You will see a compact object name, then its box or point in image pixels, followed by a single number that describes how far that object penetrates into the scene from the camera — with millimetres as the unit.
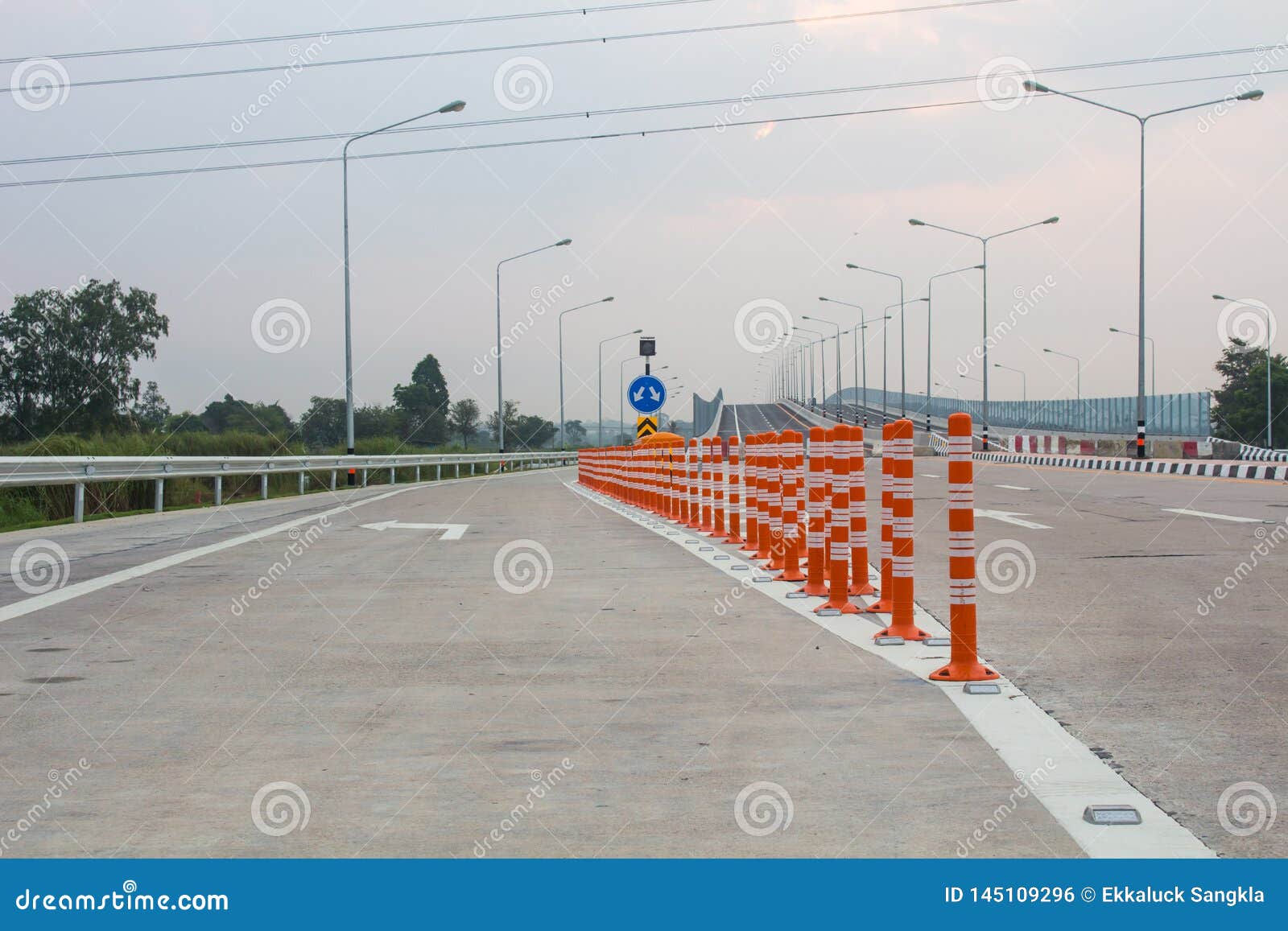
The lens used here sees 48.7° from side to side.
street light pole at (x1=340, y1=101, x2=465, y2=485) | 41000
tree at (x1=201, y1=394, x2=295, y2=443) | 107000
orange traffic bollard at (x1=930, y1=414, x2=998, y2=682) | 7047
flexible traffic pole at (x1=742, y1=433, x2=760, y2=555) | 14492
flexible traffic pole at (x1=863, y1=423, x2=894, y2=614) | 9173
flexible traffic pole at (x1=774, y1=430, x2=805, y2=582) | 12148
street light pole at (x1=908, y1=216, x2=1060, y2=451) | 62862
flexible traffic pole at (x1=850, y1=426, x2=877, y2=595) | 10188
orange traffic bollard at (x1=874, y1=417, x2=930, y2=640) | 8430
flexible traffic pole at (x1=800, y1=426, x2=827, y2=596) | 10969
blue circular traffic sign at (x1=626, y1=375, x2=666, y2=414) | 29984
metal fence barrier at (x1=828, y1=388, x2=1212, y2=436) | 86000
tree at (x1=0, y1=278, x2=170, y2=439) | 71562
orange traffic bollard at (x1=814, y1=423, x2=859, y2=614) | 9938
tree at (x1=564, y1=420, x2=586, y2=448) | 153588
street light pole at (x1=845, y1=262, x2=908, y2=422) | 76625
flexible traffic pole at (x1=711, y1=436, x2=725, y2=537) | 17953
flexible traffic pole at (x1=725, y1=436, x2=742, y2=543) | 17047
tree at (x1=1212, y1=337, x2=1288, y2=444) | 107188
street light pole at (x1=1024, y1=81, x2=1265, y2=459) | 42656
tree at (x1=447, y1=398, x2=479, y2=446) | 134000
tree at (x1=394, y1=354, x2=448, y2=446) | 121062
